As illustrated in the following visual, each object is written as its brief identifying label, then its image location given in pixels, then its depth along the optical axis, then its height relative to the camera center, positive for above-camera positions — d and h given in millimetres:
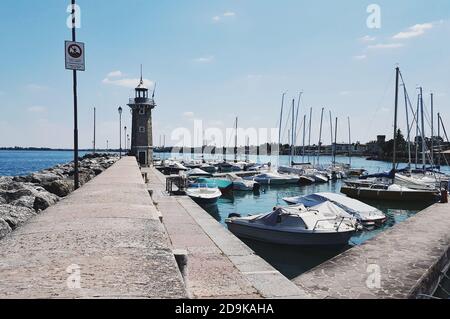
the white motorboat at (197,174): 47688 -3110
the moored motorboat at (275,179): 47031 -3620
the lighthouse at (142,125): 54875 +3457
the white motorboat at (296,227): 15992 -3380
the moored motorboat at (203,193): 25844 -3081
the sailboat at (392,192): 31828 -3525
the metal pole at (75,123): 17641 +1211
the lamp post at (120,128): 47506 +3186
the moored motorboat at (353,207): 21688 -3381
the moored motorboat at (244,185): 39906 -3725
